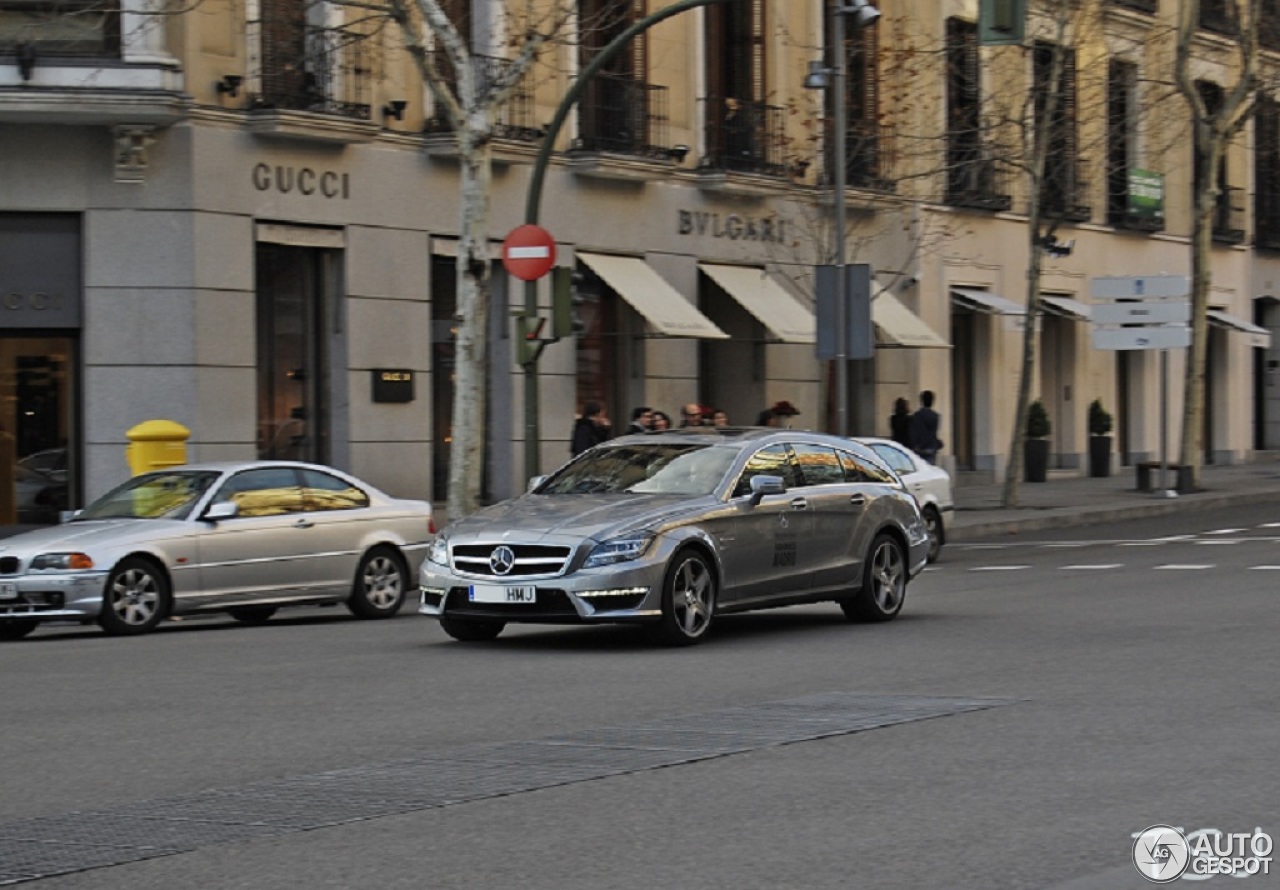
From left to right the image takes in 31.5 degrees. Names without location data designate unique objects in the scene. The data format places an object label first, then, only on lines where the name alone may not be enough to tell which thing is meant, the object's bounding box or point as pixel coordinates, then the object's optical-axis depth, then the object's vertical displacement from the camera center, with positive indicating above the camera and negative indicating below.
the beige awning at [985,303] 40.97 +1.97
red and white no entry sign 23.67 +1.67
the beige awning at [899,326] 37.56 +1.42
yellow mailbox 23.33 -0.36
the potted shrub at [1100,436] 44.66 -0.50
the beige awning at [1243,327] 49.53 +1.83
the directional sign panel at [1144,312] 37.56 +1.65
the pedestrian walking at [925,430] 34.91 -0.29
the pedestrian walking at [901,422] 36.50 -0.18
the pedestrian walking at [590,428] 27.66 -0.20
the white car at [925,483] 26.06 -0.84
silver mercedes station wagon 14.37 -0.86
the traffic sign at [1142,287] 37.75 +2.08
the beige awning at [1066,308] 43.75 +1.99
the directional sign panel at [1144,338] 37.31 +1.22
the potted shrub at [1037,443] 42.34 -0.61
